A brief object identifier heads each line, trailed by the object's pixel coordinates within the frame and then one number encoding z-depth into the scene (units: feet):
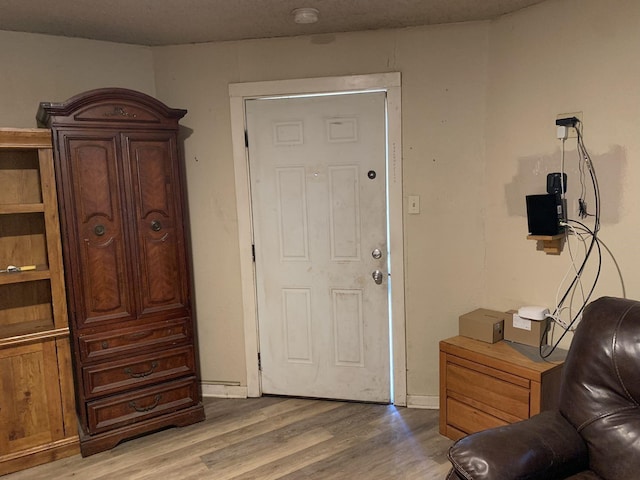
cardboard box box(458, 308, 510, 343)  8.61
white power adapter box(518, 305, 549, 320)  8.25
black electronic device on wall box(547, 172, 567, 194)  8.07
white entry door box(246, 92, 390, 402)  9.79
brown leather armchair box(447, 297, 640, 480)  5.10
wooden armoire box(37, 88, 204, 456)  8.33
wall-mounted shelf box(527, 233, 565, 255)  8.03
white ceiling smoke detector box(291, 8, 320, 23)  8.17
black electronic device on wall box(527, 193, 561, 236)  7.97
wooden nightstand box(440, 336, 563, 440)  7.54
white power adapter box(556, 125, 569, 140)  7.94
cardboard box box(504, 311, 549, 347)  8.32
